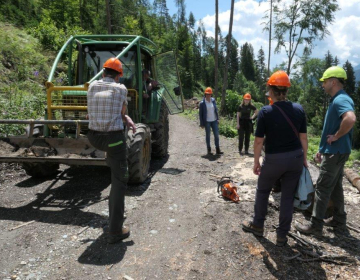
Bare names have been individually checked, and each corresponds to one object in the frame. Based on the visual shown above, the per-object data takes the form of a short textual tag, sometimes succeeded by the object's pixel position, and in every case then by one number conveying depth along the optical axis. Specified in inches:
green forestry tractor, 185.2
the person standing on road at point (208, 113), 327.9
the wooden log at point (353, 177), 240.4
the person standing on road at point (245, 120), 339.9
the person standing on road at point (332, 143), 140.2
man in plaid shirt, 134.8
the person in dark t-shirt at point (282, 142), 129.7
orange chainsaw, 192.1
